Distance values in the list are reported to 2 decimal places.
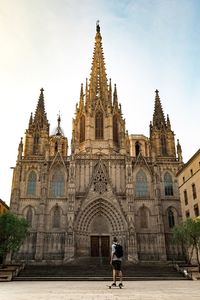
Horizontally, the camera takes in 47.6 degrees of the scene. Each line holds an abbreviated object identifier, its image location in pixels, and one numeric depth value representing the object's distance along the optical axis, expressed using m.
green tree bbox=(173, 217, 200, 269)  21.99
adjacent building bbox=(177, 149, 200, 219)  27.06
